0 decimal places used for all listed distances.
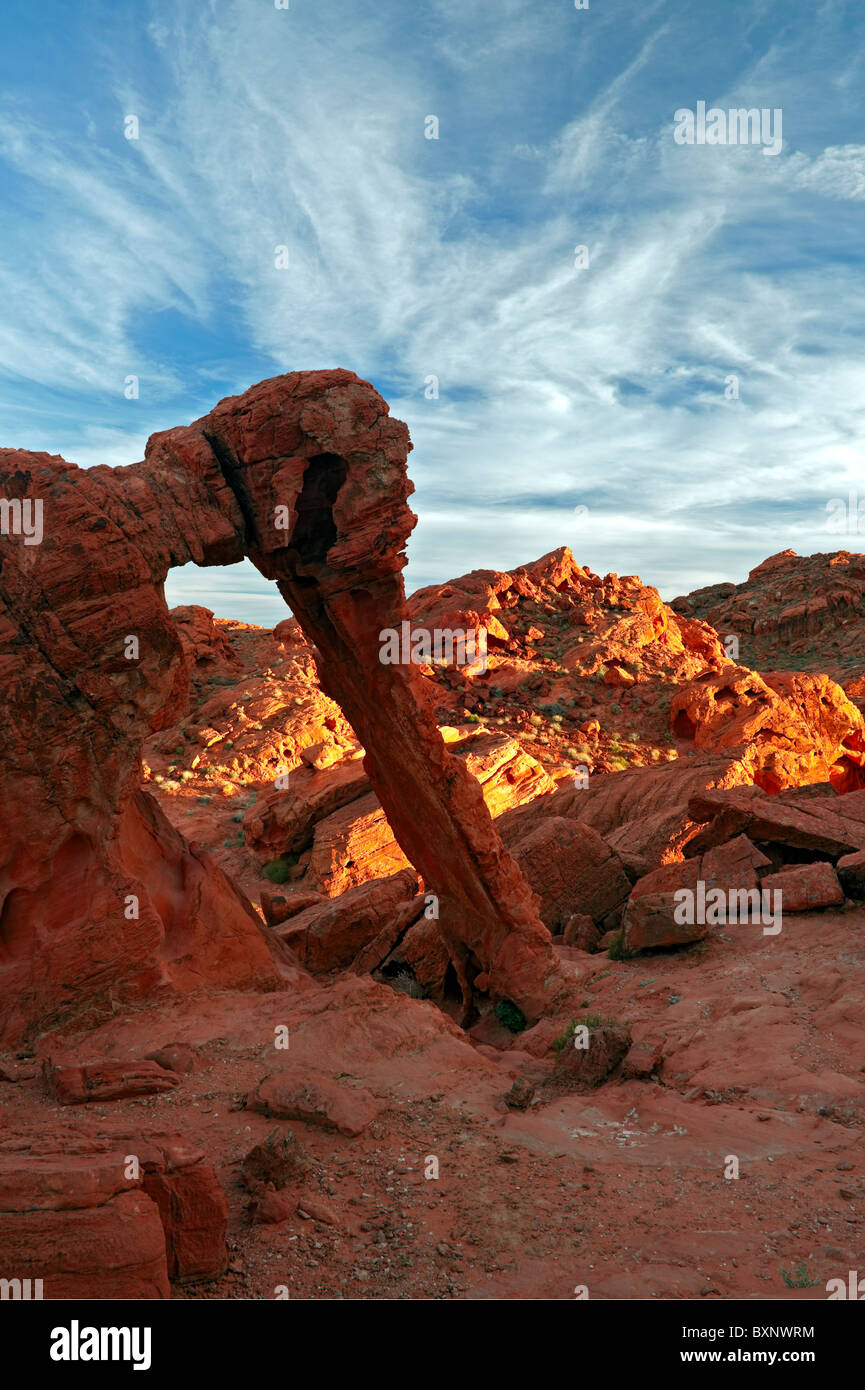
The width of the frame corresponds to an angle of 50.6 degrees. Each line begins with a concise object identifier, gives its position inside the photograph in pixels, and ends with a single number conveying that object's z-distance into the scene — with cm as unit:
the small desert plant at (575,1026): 902
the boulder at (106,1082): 747
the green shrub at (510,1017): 1155
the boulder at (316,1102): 687
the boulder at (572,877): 1496
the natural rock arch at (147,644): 941
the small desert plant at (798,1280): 491
